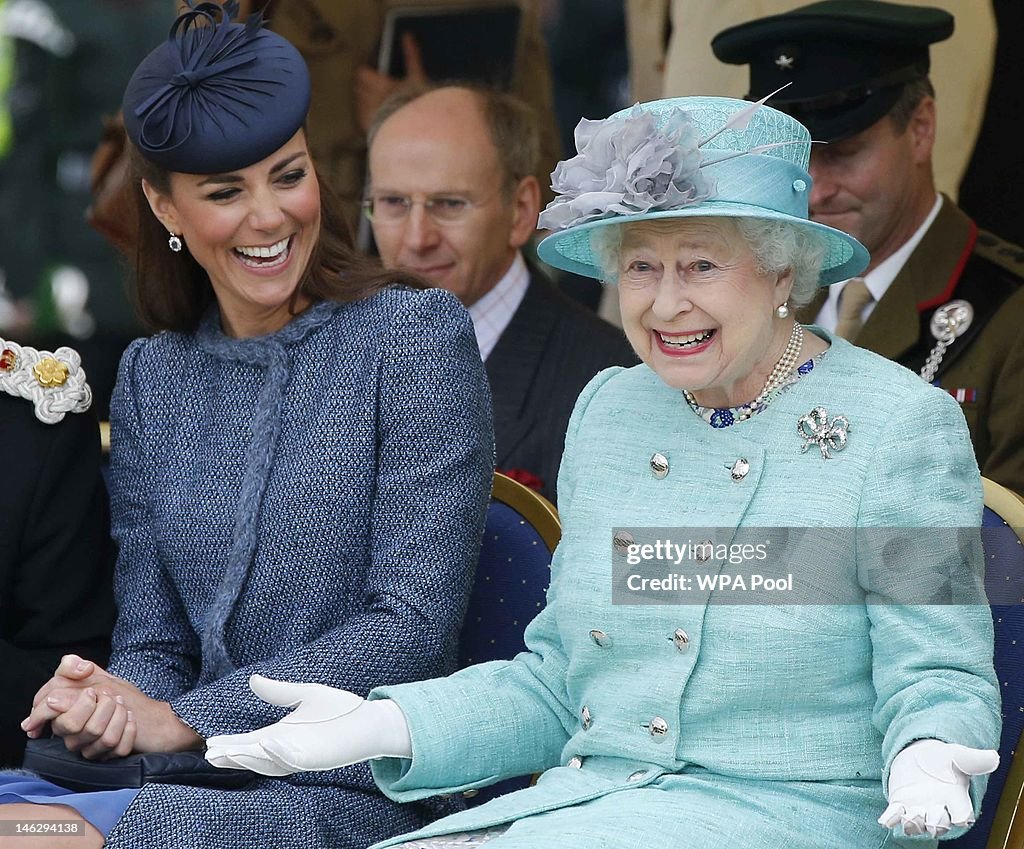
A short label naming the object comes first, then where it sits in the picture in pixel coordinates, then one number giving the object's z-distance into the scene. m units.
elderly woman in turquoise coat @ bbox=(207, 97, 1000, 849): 4.29
